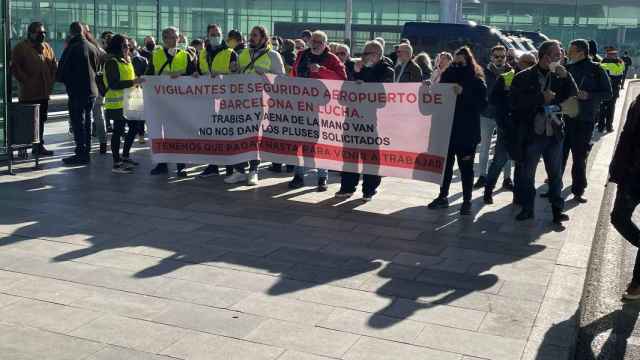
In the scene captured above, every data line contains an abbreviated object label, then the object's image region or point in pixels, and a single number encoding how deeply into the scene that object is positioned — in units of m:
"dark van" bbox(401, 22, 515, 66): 23.66
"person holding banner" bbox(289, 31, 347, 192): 9.61
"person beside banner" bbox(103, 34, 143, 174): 10.52
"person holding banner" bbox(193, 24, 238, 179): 10.07
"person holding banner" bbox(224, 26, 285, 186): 9.83
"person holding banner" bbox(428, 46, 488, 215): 8.40
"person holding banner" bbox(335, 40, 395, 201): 9.19
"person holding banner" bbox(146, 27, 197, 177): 10.29
